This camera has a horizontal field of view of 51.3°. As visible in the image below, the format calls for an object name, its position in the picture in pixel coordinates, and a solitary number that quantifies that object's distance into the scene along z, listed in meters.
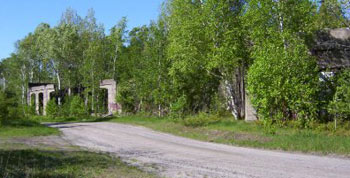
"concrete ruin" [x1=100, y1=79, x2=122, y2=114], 39.03
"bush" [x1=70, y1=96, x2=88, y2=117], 38.34
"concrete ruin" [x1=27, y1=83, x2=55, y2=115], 48.41
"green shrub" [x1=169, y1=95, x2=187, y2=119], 25.33
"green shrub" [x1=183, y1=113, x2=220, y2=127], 22.71
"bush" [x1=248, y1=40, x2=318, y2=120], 16.64
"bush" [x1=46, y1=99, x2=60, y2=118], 40.09
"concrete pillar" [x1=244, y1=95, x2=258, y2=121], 22.69
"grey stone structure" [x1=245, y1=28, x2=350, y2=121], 18.89
